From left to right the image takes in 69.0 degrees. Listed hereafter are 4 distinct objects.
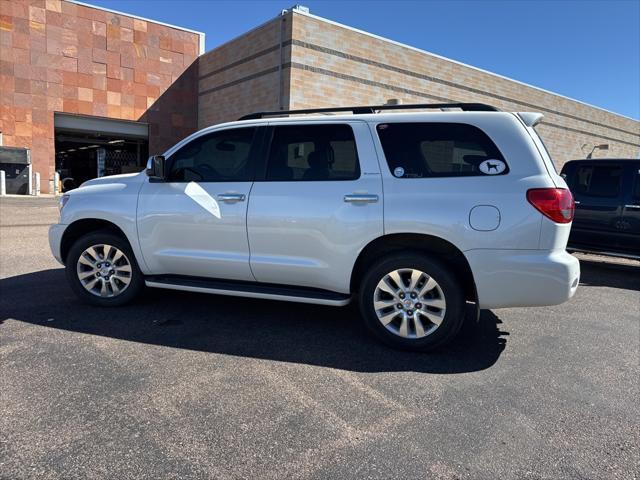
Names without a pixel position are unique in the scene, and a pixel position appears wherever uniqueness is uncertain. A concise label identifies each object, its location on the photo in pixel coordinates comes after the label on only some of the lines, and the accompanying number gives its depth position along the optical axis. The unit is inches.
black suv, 311.4
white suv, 143.6
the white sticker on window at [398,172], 154.8
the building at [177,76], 753.0
